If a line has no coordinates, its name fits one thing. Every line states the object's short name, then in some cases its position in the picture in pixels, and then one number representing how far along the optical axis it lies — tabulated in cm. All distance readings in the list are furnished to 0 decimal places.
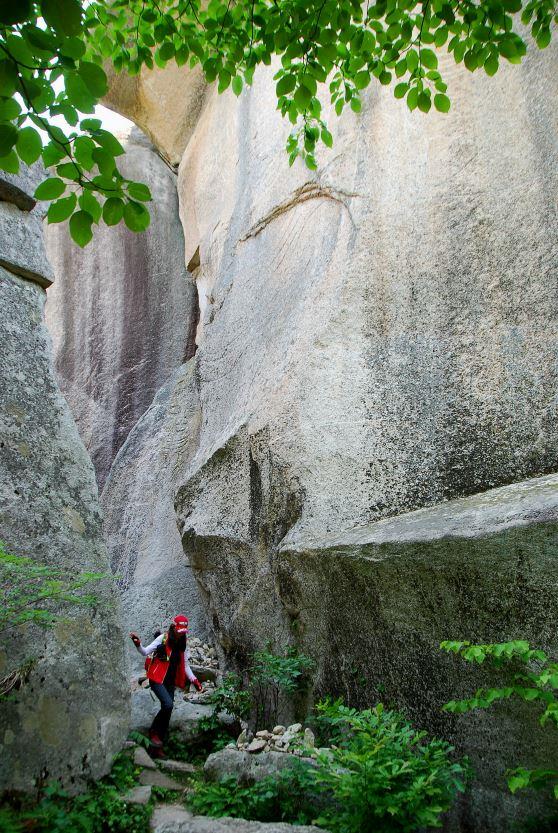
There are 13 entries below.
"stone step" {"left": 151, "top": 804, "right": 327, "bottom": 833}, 335
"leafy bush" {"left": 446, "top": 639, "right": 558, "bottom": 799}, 288
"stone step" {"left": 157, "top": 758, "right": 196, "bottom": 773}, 474
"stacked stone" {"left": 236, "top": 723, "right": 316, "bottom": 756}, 418
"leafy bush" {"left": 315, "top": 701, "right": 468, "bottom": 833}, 316
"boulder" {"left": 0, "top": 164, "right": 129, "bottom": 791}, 405
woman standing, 517
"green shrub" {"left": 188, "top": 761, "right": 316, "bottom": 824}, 372
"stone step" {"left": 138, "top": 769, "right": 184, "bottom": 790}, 441
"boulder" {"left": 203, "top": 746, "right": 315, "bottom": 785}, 403
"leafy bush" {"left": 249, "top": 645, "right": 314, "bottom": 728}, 482
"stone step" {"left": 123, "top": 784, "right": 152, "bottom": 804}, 403
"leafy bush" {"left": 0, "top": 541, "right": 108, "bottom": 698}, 393
